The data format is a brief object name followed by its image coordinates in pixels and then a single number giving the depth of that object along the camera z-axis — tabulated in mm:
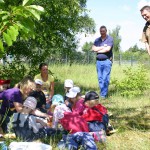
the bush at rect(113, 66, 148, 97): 9984
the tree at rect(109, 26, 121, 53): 72438
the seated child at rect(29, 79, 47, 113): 6785
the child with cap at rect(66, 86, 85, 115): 6063
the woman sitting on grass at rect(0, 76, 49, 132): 5441
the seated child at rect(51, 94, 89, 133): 4953
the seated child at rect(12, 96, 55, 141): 4879
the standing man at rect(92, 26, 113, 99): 8922
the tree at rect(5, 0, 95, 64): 9039
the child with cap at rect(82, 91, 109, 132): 5340
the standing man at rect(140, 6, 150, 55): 5363
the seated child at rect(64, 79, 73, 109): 7289
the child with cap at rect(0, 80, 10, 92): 6271
